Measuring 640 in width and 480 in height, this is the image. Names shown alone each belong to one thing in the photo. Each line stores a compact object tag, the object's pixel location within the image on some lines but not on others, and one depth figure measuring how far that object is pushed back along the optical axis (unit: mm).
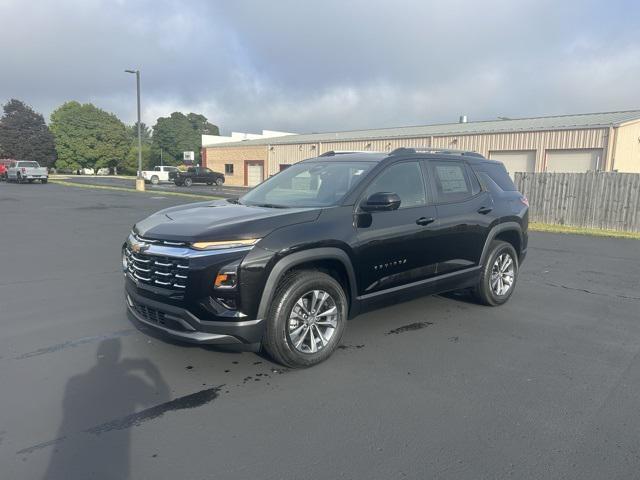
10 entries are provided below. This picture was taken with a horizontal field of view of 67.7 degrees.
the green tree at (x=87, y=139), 72812
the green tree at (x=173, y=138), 100125
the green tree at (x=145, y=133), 126675
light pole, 29317
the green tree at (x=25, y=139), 73438
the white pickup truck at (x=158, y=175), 47556
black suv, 3623
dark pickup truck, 41375
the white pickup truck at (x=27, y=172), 36781
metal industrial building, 23672
